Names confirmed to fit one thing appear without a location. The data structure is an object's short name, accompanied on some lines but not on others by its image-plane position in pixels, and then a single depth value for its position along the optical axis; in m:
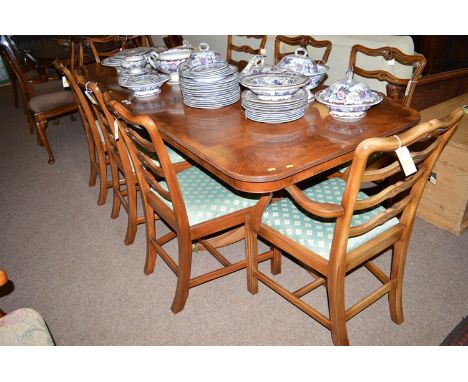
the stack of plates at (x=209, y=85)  1.61
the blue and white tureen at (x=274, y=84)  1.40
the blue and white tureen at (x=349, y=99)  1.39
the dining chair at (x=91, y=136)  1.96
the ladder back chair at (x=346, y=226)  1.04
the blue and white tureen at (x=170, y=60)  1.99
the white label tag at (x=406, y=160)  1.01
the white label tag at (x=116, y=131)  1.63
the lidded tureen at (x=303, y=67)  1.65
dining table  1.16
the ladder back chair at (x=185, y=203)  1.41
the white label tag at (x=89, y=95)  1.79
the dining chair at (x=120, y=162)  1.68
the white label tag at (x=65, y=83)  2.06
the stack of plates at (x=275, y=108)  1.42
